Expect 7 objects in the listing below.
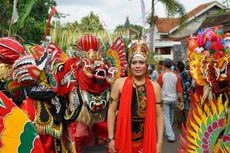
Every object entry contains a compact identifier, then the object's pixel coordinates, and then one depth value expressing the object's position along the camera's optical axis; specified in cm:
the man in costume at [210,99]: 424
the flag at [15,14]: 429
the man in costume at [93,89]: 582
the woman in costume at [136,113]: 340
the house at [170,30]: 2878
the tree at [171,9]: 1353
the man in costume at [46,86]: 315
